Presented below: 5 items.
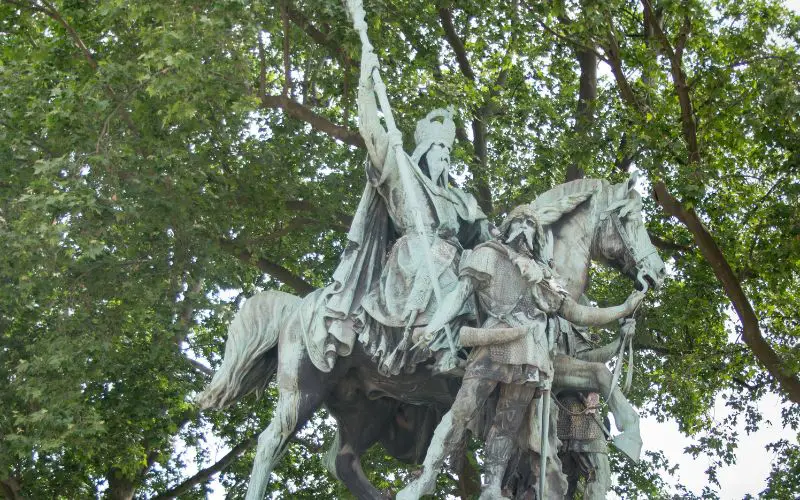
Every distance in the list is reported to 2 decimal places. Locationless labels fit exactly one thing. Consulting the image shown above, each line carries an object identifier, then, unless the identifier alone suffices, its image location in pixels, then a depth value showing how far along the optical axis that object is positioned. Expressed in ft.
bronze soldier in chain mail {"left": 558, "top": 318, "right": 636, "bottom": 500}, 30.68
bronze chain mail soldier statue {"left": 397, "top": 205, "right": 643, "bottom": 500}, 29.43
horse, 31.17
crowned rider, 31.48
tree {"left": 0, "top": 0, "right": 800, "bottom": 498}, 45.96
